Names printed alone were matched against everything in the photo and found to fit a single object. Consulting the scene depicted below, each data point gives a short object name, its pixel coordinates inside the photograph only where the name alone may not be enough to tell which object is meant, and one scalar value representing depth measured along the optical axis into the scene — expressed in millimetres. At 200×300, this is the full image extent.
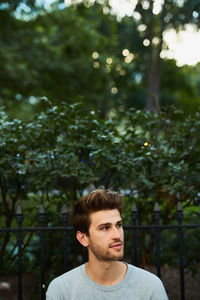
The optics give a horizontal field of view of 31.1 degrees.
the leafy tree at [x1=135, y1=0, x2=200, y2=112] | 9509
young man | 2111
